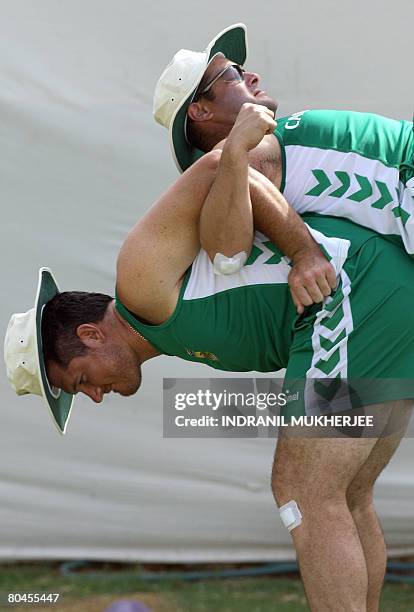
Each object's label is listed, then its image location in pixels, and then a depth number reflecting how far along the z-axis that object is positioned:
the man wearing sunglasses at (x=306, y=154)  6.16
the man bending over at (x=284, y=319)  5.94
